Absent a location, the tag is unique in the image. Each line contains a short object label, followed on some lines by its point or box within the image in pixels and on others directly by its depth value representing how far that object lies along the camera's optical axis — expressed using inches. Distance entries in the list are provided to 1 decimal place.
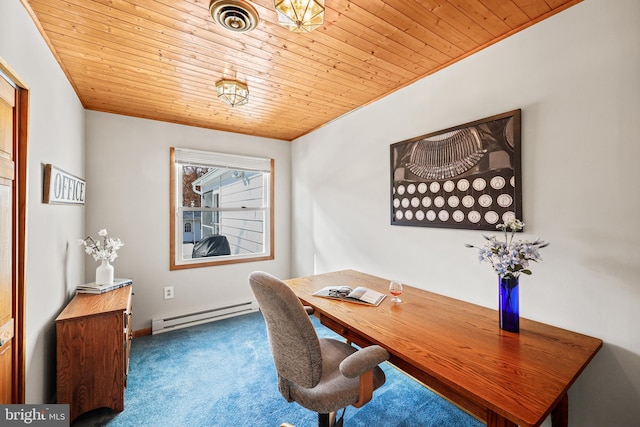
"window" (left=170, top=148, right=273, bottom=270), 128.0
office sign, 65.3
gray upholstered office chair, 46.2
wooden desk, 36.3
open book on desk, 71.6
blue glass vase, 52.6
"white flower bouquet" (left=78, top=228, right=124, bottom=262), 91.4
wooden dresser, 67.0
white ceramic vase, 92.2
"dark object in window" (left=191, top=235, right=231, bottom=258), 135.3
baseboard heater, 118.6
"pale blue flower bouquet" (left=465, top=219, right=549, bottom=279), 51.0
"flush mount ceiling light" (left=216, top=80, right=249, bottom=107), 83.8
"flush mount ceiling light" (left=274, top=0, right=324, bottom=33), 50.4
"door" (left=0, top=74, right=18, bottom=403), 48.5
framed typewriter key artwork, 64.1
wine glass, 70.9
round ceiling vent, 53.2
